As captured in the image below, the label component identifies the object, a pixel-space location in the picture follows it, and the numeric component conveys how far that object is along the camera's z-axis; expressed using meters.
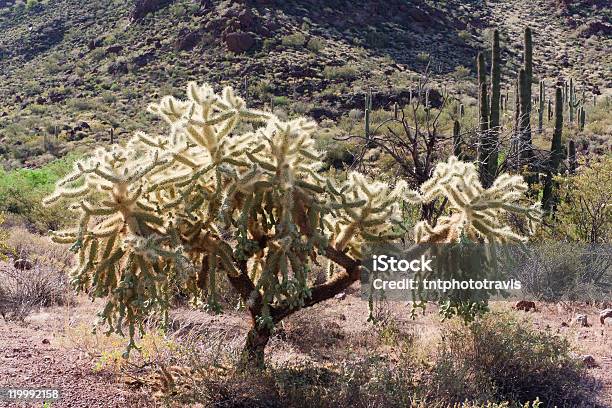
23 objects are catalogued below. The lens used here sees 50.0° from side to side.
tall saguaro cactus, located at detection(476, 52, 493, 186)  11.84
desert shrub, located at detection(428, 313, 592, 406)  5.91
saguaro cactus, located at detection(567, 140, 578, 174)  16.84
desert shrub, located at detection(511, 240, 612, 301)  10.27
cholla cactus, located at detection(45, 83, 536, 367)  4.91
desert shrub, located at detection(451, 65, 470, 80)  42.83
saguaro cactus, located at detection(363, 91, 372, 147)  25.38
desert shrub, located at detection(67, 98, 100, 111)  40.69
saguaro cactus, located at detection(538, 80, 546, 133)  27.77
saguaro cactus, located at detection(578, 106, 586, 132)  30.61
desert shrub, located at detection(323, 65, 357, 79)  41.19
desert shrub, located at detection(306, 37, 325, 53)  44.41
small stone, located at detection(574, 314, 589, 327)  8.67
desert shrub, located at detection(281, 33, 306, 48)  44.81
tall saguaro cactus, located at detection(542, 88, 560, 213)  14.11
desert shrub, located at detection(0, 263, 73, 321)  8.55
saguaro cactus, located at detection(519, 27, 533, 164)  15.74
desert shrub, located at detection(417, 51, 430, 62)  45.31
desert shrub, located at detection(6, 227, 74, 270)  10.93
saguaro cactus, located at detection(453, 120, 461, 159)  11.65
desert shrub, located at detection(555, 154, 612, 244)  11.86
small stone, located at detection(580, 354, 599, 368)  7.05
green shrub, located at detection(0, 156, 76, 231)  15.27
